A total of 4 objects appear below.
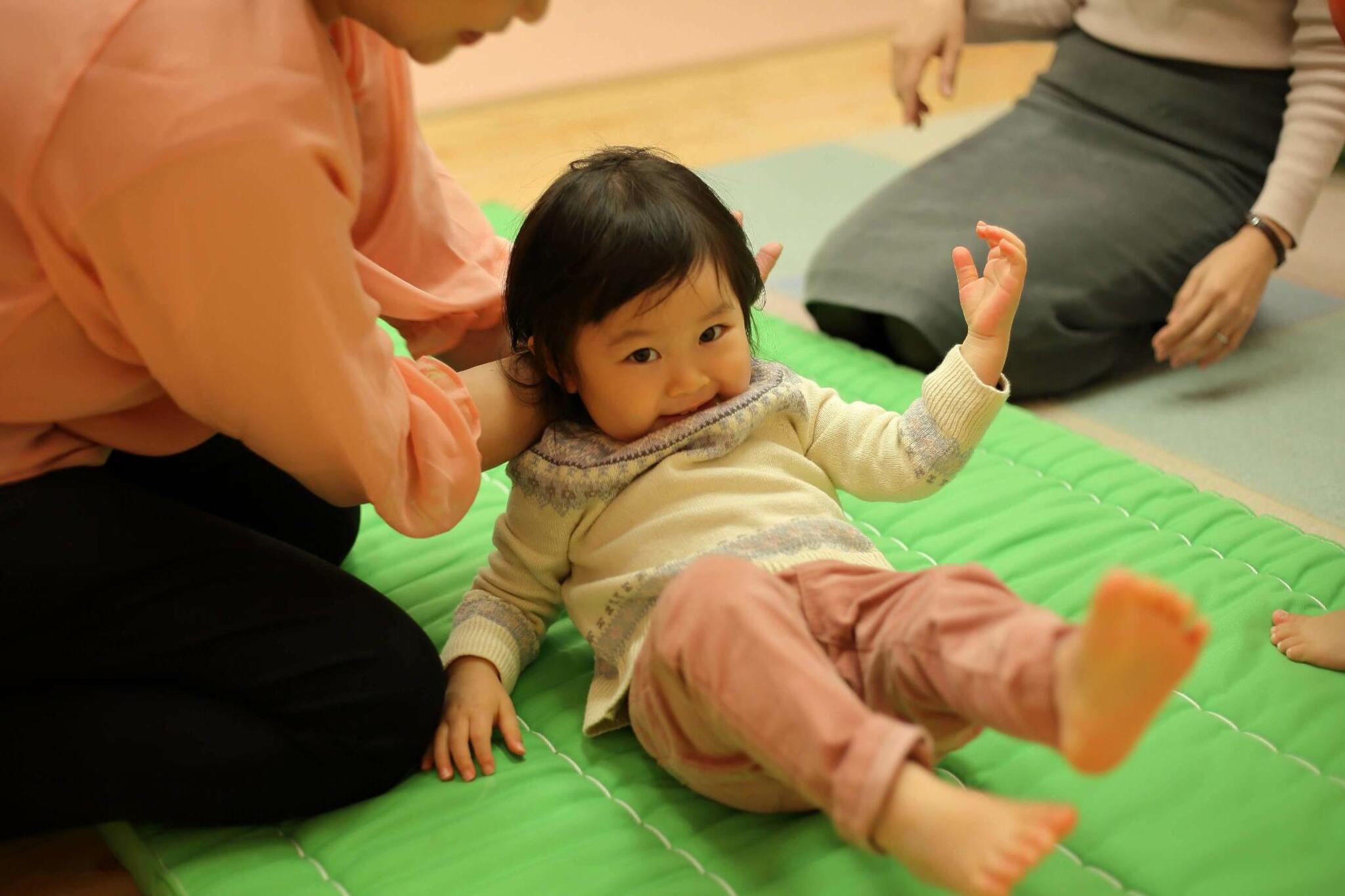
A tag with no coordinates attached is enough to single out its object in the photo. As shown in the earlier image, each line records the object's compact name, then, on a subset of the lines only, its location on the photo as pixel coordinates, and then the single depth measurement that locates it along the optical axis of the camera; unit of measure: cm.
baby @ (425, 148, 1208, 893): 77
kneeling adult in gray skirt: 169
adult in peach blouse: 76
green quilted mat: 92
